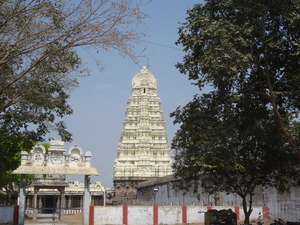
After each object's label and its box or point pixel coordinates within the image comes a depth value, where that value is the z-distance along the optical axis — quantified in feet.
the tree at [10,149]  61.41
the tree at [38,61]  39.19
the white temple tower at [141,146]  225.15
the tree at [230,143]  47.39
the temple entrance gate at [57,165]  66.03
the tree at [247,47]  44.14
